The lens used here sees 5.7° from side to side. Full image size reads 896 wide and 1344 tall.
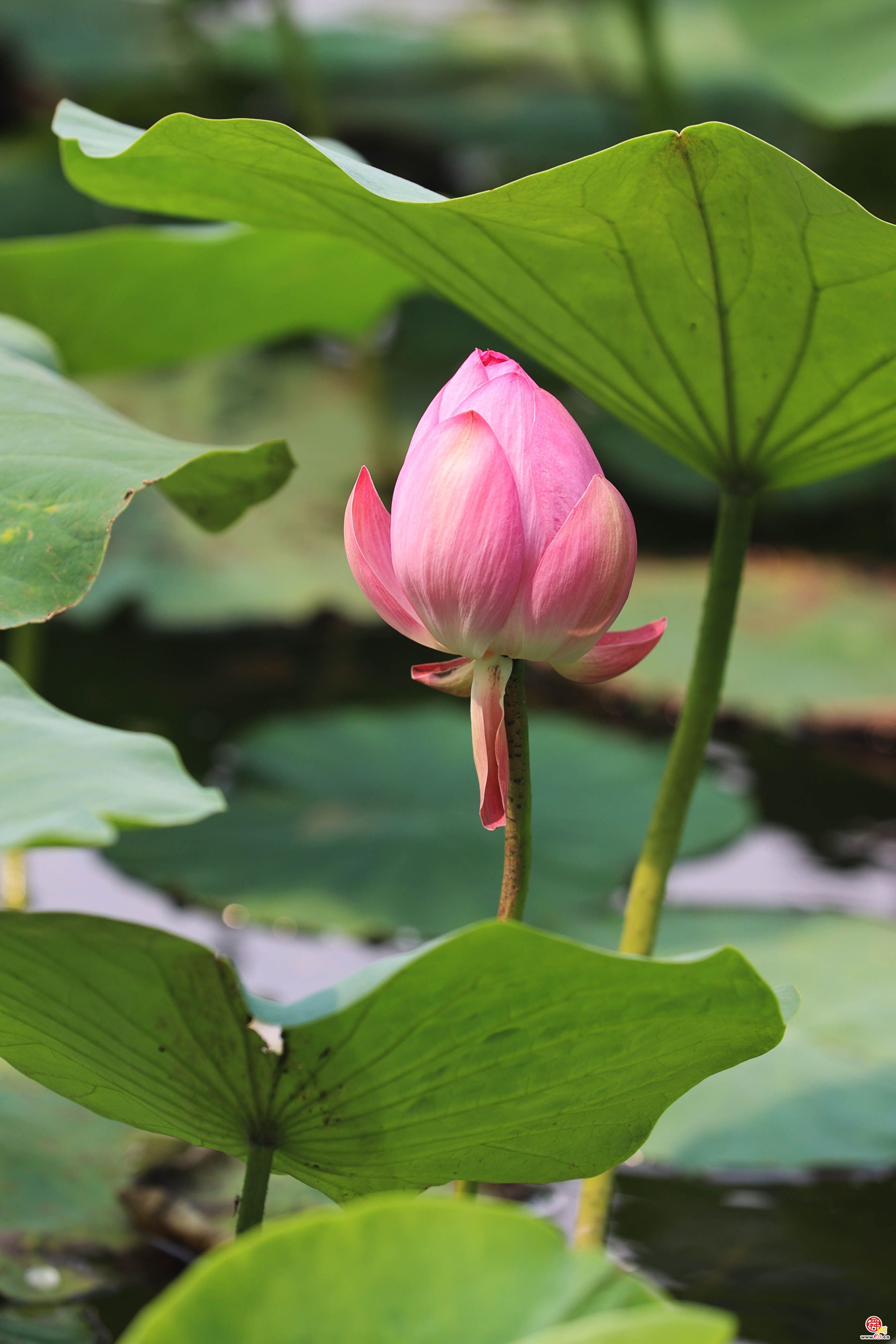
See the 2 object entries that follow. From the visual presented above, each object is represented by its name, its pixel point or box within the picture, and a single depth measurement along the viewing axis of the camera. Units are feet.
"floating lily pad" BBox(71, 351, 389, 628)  20.55
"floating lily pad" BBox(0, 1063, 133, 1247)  11.16
